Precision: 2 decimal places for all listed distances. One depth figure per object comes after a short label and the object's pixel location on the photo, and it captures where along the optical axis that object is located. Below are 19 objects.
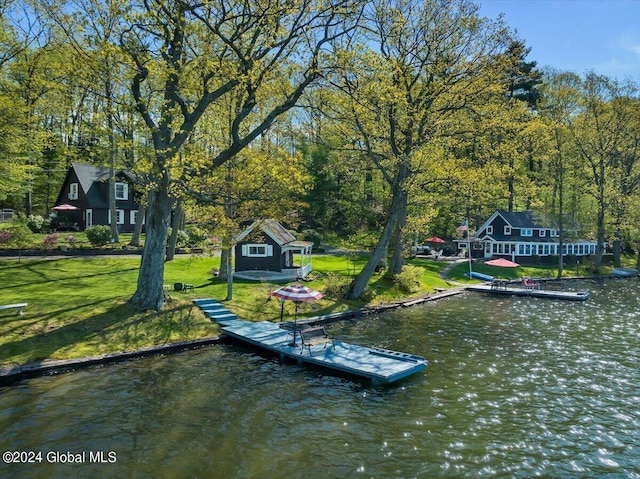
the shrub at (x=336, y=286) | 30.52
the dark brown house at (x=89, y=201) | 51.03
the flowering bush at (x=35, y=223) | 42.88
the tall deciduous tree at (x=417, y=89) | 28.80
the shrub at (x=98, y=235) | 35.59
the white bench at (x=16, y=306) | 18.75
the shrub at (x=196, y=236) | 24.16
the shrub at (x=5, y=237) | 31.45
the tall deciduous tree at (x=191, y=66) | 19.64
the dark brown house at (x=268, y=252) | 32.99
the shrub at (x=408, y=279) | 34.81
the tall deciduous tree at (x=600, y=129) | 51.38
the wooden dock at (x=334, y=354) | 16.53
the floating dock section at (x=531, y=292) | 36.31
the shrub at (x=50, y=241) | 32.59
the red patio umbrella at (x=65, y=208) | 49.09
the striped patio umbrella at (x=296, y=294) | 20.92
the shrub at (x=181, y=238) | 40.20
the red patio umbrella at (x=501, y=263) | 42.19
